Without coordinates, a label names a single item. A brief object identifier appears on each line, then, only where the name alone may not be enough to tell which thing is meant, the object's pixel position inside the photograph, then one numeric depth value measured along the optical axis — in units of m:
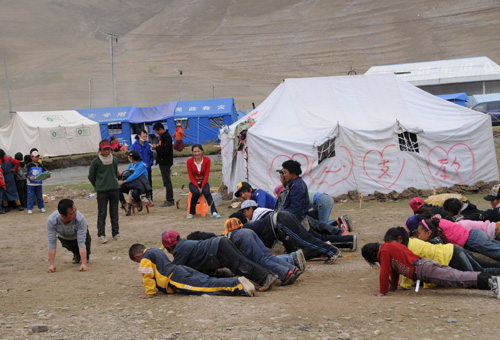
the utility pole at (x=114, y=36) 47.72
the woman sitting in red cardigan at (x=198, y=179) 12.00
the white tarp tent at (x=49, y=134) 33.69
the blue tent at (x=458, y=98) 40.47
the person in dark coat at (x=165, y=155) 13.61
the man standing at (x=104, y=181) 9.48
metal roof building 48.38
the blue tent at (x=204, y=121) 39.38
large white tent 13.61
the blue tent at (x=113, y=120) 40.09
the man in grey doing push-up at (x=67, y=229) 7.55
